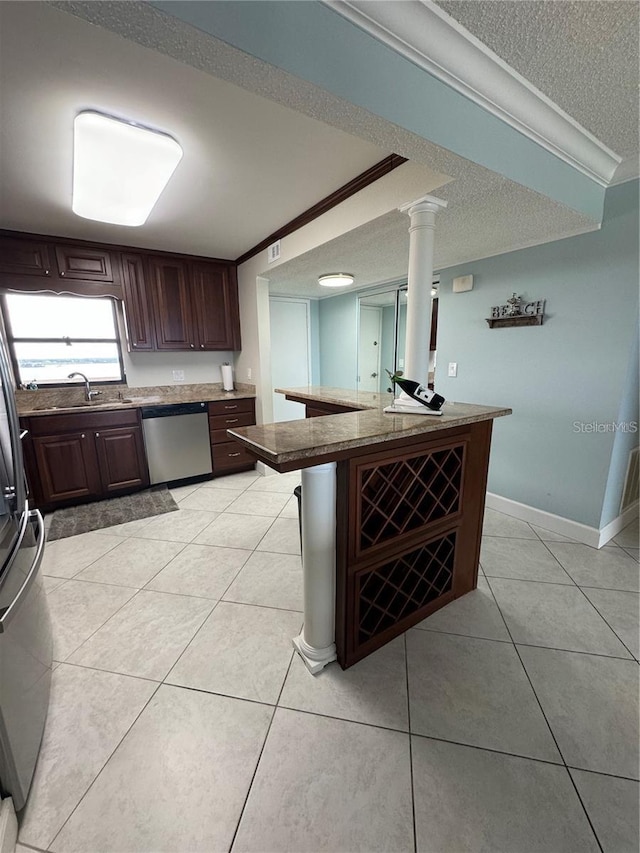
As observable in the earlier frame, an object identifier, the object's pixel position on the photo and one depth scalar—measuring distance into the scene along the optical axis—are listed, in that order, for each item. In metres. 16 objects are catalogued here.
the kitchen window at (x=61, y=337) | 3.05
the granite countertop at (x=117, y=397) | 3.03
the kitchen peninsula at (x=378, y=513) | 1.30
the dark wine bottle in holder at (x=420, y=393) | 1.67
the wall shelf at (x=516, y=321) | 2.38
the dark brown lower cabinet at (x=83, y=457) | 2.82
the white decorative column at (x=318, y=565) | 1.31
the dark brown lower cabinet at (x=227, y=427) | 3.66
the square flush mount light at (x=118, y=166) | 1.52
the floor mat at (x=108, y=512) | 2.69
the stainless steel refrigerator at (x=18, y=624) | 0.95
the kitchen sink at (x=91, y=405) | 2.91
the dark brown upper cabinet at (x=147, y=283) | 2.84
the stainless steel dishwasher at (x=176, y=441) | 3.29
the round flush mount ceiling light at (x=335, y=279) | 3.18
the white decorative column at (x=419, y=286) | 1.69
